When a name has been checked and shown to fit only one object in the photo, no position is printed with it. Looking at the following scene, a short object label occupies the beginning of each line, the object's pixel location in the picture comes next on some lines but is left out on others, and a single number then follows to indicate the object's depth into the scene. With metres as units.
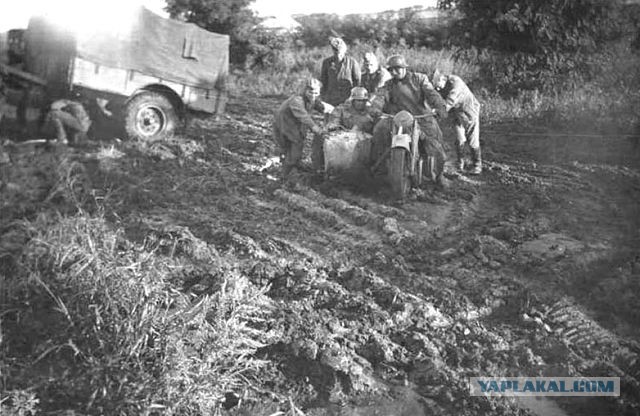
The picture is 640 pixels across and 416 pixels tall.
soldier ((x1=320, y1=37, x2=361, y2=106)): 8.87
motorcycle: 6.56
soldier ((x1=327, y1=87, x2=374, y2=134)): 7.34
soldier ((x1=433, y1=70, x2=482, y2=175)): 7.63
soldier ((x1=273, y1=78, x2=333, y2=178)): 7.49
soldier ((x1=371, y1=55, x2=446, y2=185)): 6.99
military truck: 8.54
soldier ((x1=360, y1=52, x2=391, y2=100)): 8.74
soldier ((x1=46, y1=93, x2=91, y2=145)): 8.46
